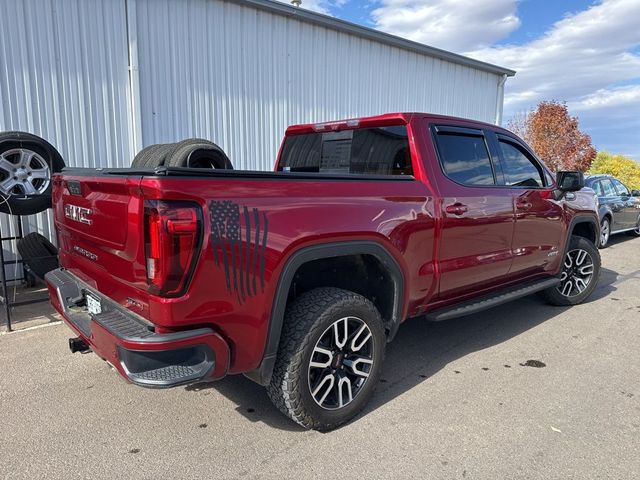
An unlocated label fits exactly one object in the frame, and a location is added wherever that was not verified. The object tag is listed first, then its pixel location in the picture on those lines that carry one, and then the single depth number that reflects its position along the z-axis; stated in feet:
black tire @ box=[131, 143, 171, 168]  18.25
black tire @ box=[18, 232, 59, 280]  16.69
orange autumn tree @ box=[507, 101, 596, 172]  73.26
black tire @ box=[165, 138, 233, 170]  17.42
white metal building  20.02
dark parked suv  33.58
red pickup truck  7.41
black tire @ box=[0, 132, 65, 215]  15.08
